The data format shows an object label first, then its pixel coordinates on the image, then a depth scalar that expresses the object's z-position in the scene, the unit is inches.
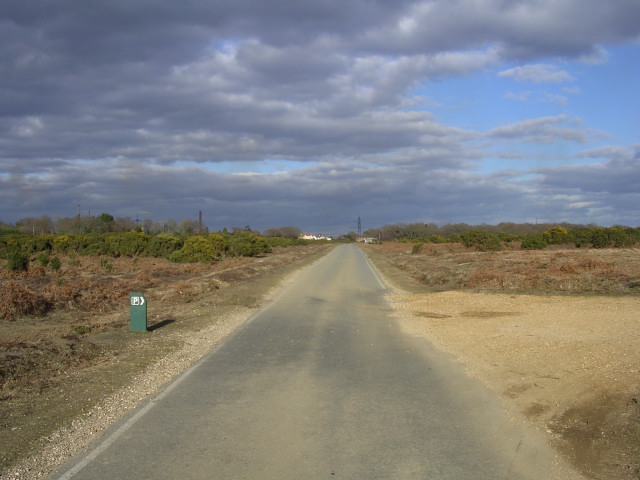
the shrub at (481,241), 2212.1
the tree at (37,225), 3356.3
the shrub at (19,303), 597.9
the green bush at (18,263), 1127.6
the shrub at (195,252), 1626.5
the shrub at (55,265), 1276.1
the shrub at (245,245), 2160.4
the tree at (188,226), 3336.6
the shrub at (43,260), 1345.7
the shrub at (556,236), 2527.1
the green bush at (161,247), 1727.4
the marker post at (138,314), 490.3
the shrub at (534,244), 2354.2
